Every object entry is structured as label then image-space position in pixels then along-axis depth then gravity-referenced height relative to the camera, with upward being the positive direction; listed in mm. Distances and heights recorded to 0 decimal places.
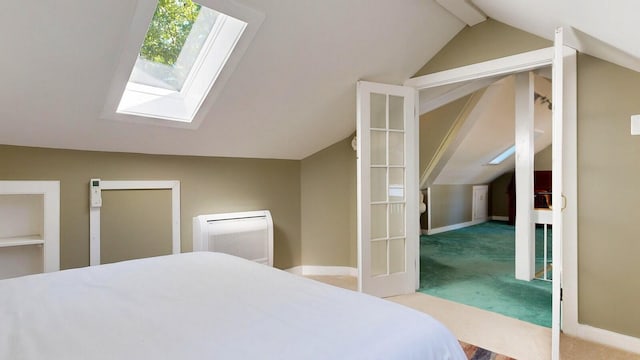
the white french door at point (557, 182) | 1900 -12
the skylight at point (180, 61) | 2074 +810
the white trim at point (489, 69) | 2506 +879
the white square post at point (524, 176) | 3600 +35
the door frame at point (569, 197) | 2359 -118
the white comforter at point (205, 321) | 908 -429
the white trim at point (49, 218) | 2340 -244
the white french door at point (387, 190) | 2982 -83
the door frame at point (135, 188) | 2559 -231
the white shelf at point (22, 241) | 2205 -375
